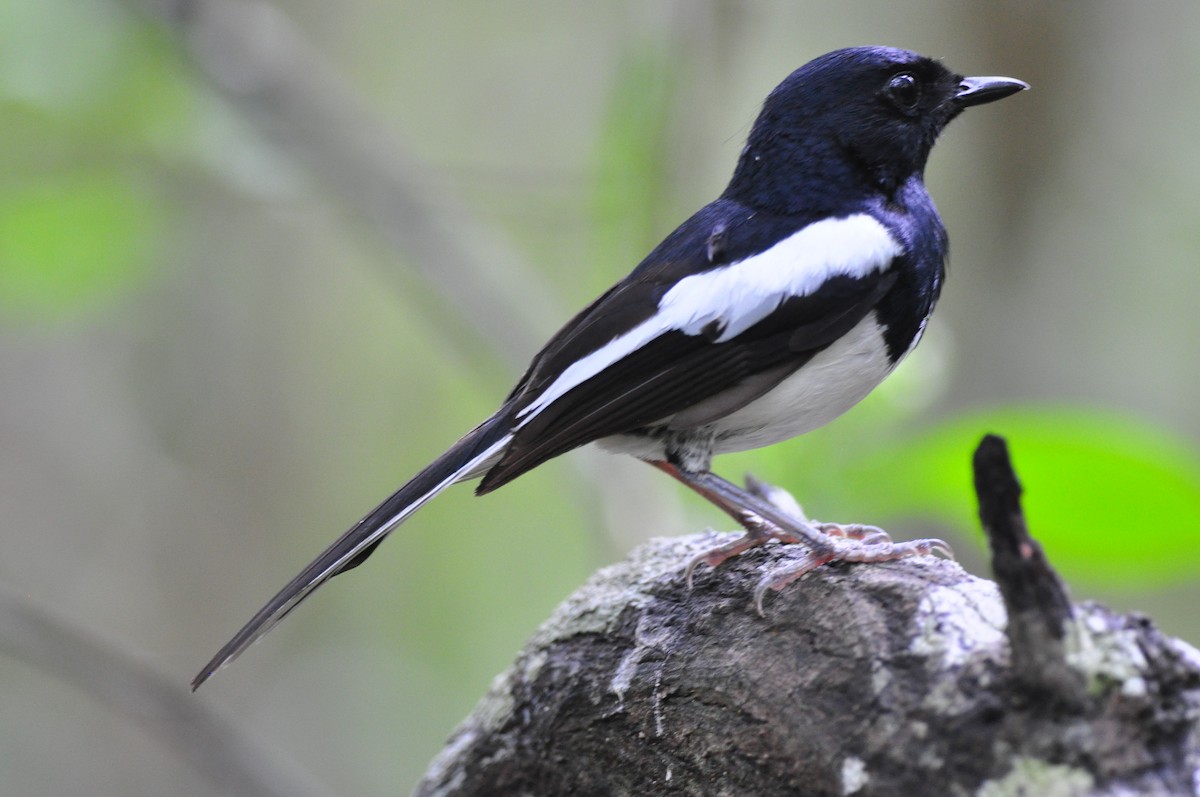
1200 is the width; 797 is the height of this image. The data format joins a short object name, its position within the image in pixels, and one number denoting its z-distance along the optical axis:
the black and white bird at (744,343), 4.96
